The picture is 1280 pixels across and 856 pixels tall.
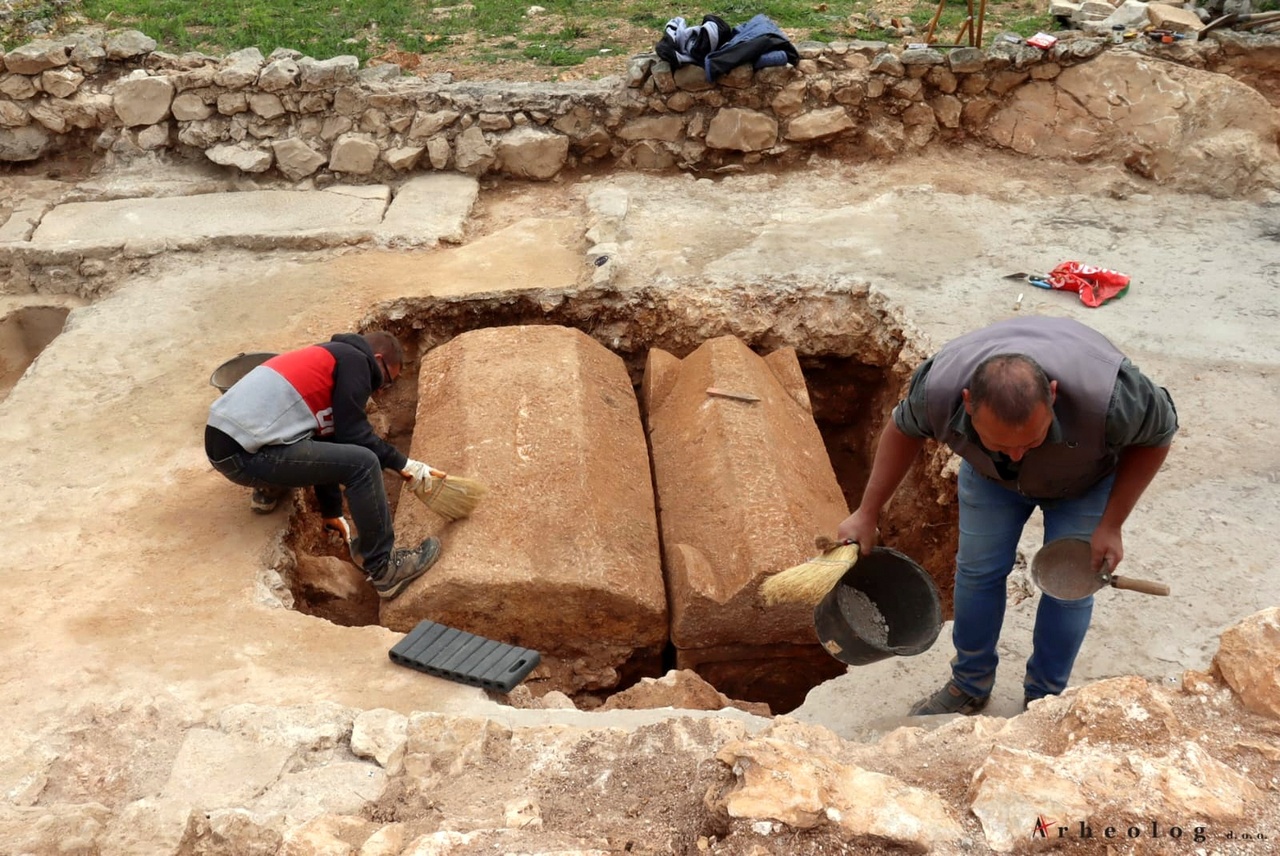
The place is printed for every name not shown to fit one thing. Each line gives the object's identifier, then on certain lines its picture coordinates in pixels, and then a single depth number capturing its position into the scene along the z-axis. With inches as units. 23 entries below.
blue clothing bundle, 292.0
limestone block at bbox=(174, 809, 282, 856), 103.7
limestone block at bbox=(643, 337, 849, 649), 171.0
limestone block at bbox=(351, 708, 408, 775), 120.3
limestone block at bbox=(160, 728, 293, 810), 118.0
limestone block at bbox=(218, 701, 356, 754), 125.0
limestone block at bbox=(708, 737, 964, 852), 96.0
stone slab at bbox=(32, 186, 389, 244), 270.5
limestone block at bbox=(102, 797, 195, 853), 105.2
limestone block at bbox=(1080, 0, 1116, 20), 382.0
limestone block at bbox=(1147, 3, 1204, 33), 320.1
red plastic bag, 233.6
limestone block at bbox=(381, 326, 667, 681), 167.3
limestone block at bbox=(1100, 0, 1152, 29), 352.5
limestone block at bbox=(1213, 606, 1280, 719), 107.3
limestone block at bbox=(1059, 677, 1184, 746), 103.9
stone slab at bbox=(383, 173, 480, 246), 271.6
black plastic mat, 143.5
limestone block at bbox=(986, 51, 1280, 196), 281.7
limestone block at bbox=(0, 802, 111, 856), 103.6
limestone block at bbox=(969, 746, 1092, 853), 94.8
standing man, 109.0
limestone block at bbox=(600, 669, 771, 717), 153.0
